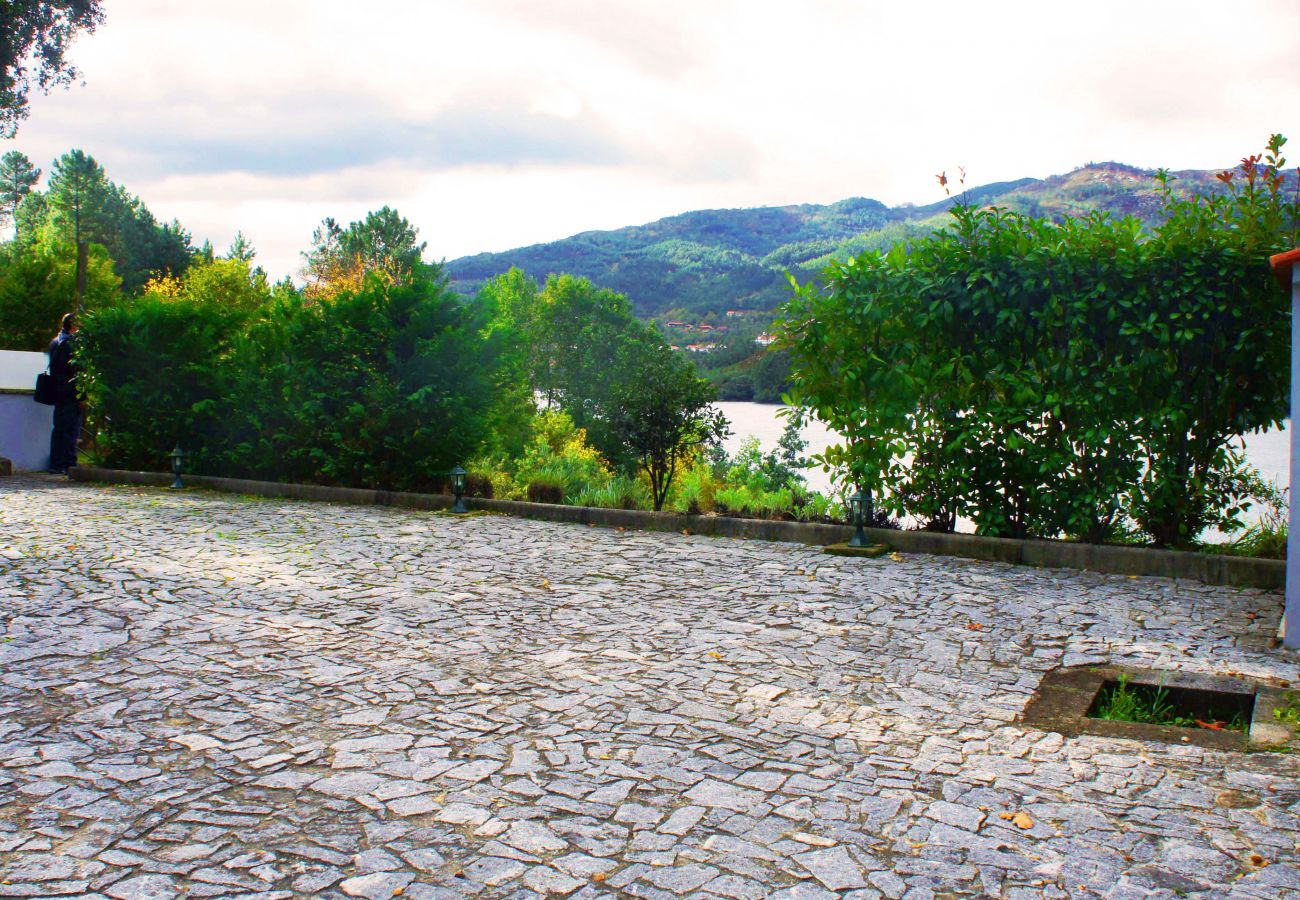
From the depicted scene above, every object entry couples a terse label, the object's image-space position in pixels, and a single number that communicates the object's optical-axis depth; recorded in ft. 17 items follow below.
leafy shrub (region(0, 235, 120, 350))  94.41
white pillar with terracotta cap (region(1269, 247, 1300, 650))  19.47
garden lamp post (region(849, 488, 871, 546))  30.45
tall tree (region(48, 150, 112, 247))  213.05
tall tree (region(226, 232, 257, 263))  260.21
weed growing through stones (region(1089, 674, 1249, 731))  16.25
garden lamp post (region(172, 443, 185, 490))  45.16
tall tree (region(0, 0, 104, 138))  87.45
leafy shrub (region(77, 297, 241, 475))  47.16
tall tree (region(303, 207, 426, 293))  232.12
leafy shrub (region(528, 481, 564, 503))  39.24
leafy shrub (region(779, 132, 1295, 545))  26.35
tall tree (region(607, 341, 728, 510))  38.14
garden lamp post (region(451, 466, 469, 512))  38.40
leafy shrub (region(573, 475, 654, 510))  37.78
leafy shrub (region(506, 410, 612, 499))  39.99
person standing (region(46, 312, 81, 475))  49.26
